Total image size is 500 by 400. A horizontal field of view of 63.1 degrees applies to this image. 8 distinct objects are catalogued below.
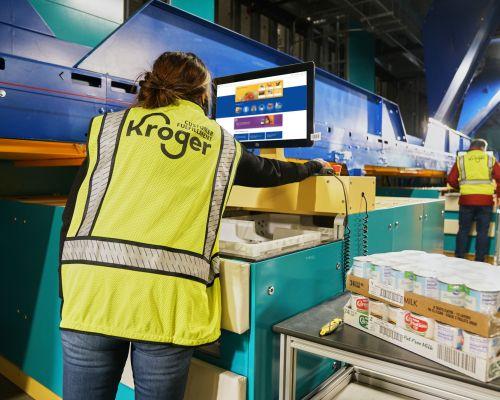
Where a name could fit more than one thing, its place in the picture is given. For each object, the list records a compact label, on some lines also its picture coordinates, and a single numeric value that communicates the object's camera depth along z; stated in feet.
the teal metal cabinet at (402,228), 6.00
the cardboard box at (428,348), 3.18
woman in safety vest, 3.23
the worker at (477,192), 15.71
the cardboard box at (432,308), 3.18
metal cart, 3.32
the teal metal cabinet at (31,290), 6.07
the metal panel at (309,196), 5.24
